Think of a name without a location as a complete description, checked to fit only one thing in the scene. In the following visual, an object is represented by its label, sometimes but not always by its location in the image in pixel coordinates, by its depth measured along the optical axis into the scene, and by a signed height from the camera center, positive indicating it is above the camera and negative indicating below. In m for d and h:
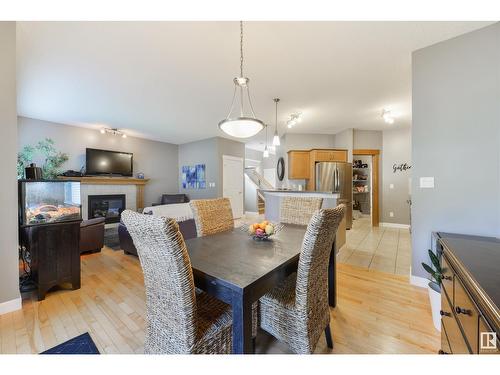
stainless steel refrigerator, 5.05 +0.12
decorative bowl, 1.58 -0.36
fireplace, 5.15 -0.55
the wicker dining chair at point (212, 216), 1.87 -0.30
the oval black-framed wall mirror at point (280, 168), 6.03 +0.46
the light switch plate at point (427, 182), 2.20 +0.01
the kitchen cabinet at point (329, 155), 5.32 +0.74
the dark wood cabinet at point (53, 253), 2.04 -0.70
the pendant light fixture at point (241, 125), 1.74 +0.51
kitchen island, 3.26 -0.27
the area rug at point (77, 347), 1.42 -1.15
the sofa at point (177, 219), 3.12 -0.56
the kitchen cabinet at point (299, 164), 5.52 +0.53
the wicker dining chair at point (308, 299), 1.10 -0.72
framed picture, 6.42 +0.25
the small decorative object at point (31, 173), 2.13 +0.13
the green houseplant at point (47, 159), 3.46 +0.48
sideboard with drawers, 0.64 -0.42
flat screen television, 5.09 +0.59
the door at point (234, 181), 6.28 +0.10
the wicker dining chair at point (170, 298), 0.94 -0.57
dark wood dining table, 0.94 -0.45
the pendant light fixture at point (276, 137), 3.14 +0.72
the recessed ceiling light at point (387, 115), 3.93 +1.31
